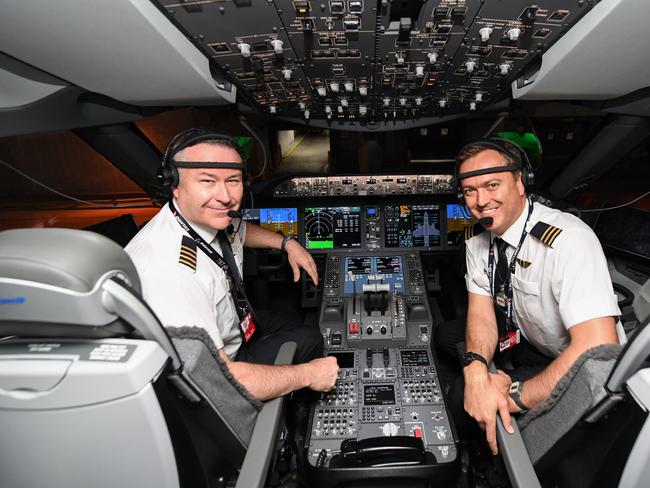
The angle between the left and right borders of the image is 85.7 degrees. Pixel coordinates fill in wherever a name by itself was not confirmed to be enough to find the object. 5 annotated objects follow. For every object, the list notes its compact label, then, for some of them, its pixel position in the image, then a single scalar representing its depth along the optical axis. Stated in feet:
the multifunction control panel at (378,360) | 4.77
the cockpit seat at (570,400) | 2.49
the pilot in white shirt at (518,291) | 3.75
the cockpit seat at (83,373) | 1.92
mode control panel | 7.86
